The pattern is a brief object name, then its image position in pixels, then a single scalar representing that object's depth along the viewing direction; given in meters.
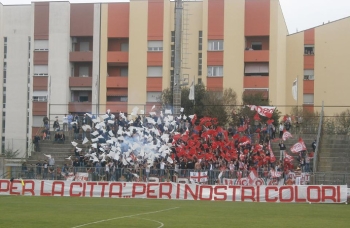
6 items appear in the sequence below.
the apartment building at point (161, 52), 76.12
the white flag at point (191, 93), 52.32
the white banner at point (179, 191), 37.00
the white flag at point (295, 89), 54.58
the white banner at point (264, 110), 50.59
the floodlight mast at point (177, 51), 47.06
